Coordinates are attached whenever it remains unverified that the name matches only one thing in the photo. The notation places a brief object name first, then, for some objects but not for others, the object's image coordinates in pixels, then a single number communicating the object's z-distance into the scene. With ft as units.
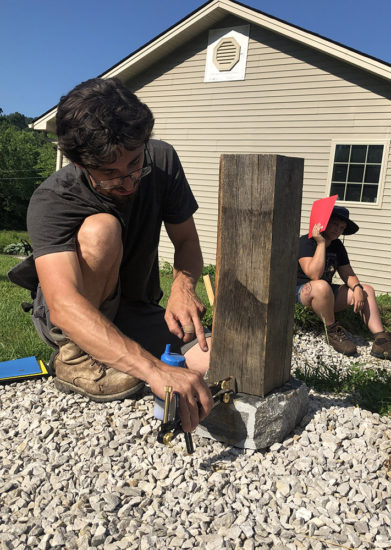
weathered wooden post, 6.31
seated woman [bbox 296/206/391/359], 14.52
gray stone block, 6.64
